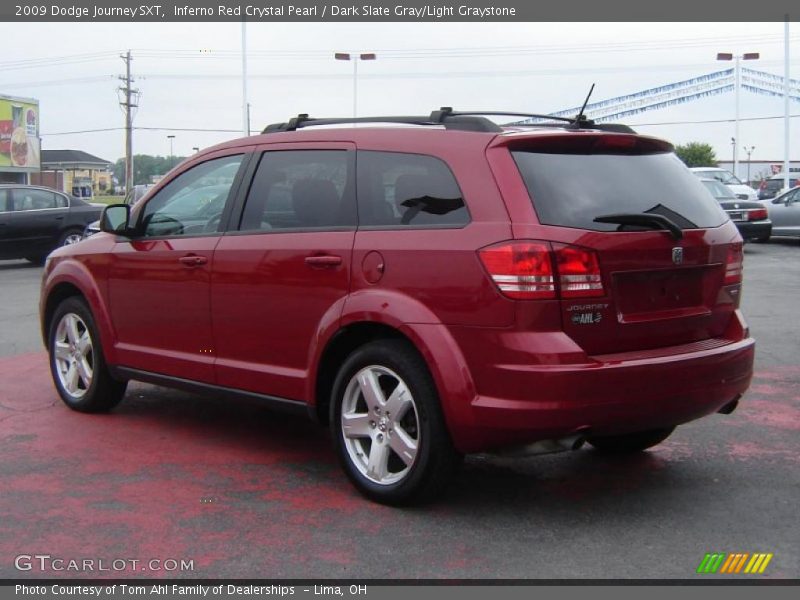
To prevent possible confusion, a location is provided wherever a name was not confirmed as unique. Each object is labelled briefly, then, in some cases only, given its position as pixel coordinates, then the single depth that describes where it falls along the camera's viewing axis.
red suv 4.20
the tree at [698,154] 75.00
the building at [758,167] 88.91
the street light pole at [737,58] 40.78
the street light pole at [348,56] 34.19
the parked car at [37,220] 18.59
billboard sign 57.34
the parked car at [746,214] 19.78
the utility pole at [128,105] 66.88
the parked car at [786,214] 21.45
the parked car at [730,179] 25.95
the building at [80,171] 90.88
